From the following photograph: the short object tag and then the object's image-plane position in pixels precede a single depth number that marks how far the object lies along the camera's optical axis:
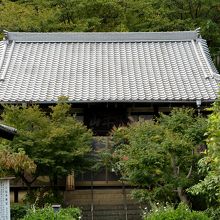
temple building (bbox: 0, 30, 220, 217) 17.88
